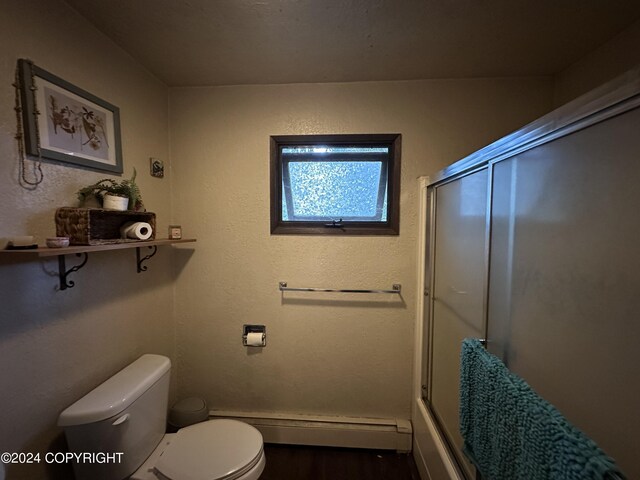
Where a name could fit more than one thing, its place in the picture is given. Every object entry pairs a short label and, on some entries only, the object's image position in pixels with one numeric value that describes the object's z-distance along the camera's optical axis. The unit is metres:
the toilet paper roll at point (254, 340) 1.55
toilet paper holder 1.58
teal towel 0.49
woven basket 0.93
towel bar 1.51
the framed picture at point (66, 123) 0.86
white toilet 0.93
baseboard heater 1.52
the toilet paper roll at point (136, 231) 1.13
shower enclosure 0.54
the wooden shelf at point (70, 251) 0.77
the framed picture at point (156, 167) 1.43
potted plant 1.05
